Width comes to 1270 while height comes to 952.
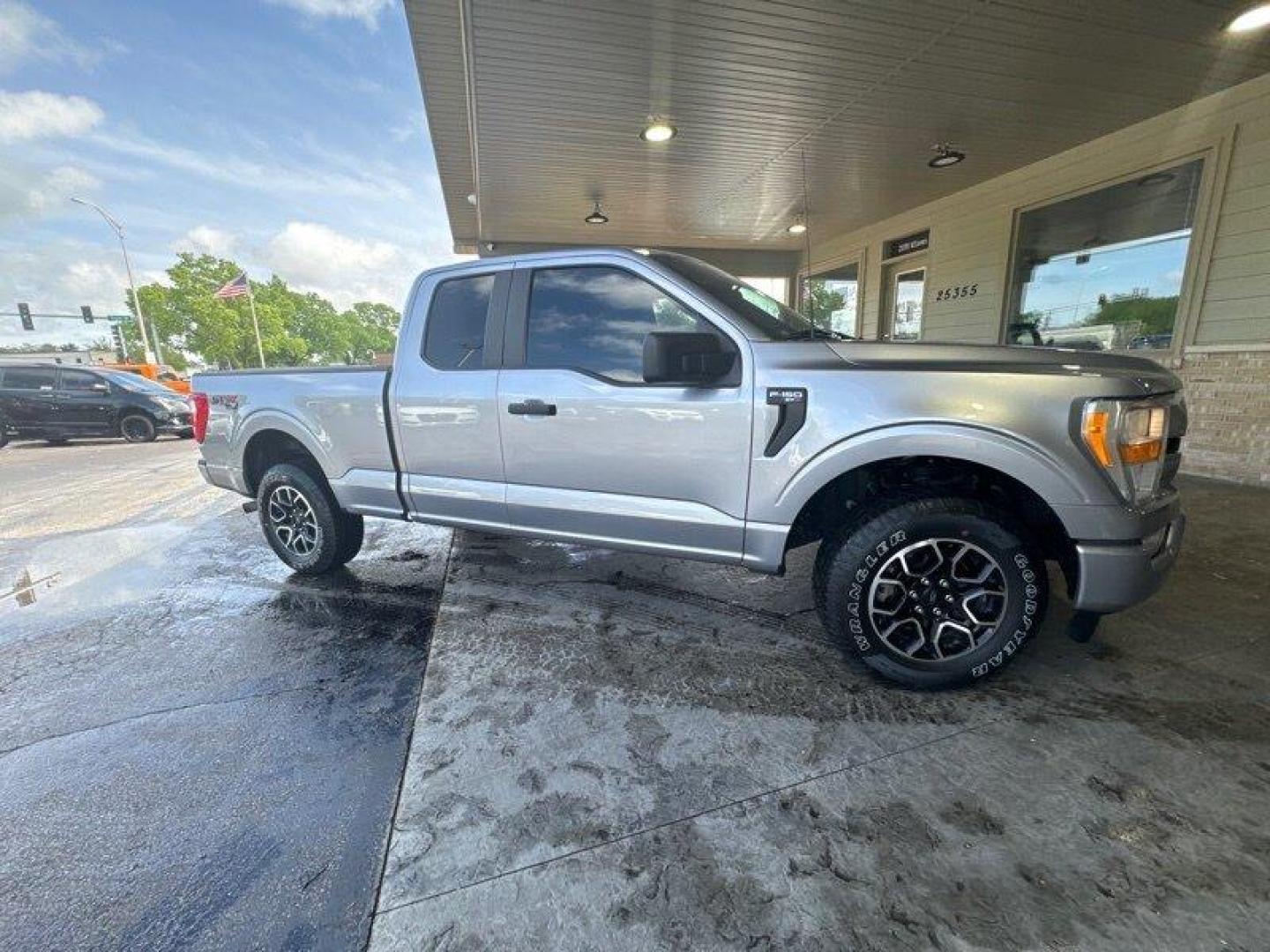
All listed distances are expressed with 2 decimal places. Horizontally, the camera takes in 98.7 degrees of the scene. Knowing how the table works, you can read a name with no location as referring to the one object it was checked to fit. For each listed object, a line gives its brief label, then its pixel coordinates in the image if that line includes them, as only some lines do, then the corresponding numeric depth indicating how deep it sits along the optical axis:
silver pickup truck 2.03
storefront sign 8.93
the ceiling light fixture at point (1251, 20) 3.96
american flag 21.95
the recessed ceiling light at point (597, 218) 9.26
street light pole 28.59
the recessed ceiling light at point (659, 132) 5.92
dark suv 10.84
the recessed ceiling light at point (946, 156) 6.52
